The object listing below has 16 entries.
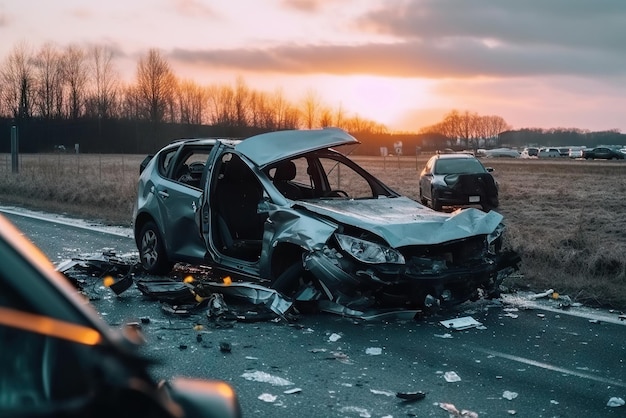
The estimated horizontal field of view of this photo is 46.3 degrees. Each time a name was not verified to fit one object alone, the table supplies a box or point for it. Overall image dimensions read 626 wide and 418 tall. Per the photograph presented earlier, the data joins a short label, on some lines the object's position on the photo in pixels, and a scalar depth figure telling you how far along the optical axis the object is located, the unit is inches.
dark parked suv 770.8
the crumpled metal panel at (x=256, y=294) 273.6
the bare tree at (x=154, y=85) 3166.8
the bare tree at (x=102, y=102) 3279.0
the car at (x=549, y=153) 3400.6
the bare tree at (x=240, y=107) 3257.4
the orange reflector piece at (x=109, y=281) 316.4
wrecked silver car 259.1
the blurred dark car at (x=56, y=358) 48.2
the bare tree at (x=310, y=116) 2810.0
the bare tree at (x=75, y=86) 3341.5
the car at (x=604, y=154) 2758.4
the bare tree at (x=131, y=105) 3159.5
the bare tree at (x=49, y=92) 3257.9
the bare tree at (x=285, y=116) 3341.5
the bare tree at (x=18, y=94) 3147.1
